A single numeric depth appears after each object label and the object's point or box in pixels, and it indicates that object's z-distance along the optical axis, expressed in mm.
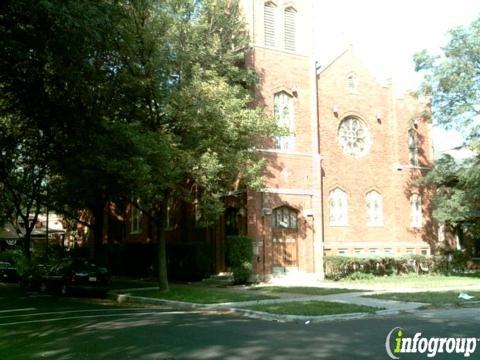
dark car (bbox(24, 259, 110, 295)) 23406
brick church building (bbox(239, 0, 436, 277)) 28047
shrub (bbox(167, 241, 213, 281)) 27875
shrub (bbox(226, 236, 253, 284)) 25188
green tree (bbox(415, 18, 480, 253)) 28078
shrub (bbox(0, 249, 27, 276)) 29033
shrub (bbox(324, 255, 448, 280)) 28016
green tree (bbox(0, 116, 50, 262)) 26078
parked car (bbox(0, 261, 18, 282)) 36156
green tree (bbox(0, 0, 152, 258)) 13242
